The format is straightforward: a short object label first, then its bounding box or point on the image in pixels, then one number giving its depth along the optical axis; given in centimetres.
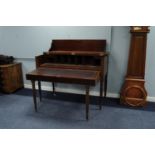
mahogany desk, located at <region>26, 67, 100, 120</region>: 216
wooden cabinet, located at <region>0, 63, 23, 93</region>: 324
